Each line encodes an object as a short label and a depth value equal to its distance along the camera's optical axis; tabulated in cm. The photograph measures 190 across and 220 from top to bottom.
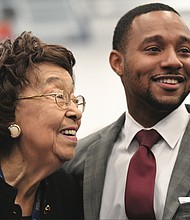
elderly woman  163
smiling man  164
